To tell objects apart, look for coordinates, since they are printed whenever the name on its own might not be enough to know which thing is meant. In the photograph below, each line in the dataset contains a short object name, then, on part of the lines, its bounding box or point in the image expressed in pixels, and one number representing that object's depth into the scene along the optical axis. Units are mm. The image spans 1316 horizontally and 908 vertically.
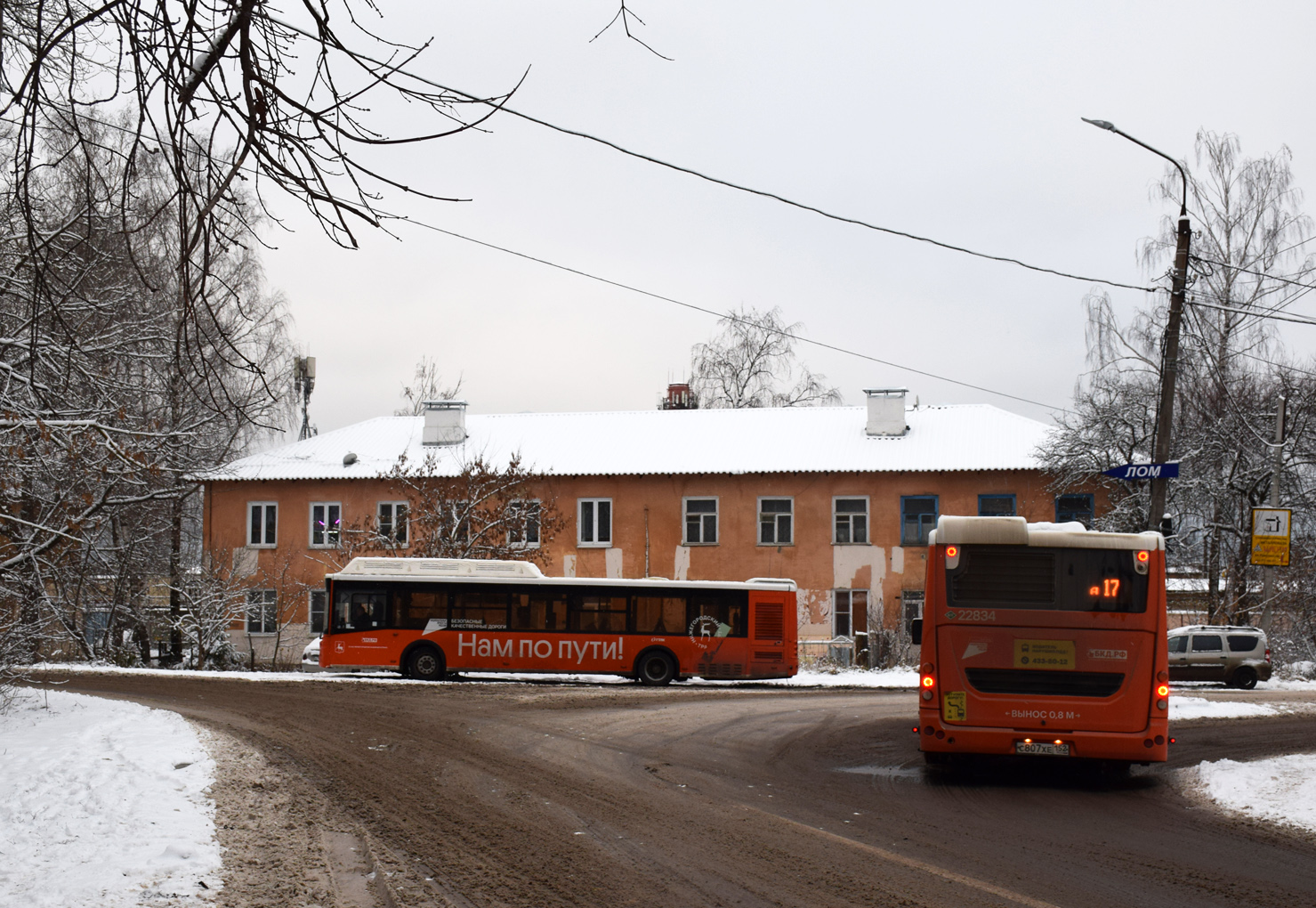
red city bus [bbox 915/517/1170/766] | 11695
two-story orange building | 39938
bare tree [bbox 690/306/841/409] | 57062
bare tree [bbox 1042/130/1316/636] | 34500
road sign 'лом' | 18203
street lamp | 18531
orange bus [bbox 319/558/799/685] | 28203
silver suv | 29562
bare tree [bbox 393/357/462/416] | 60875
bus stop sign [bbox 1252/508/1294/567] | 22328
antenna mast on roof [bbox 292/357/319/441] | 47562
